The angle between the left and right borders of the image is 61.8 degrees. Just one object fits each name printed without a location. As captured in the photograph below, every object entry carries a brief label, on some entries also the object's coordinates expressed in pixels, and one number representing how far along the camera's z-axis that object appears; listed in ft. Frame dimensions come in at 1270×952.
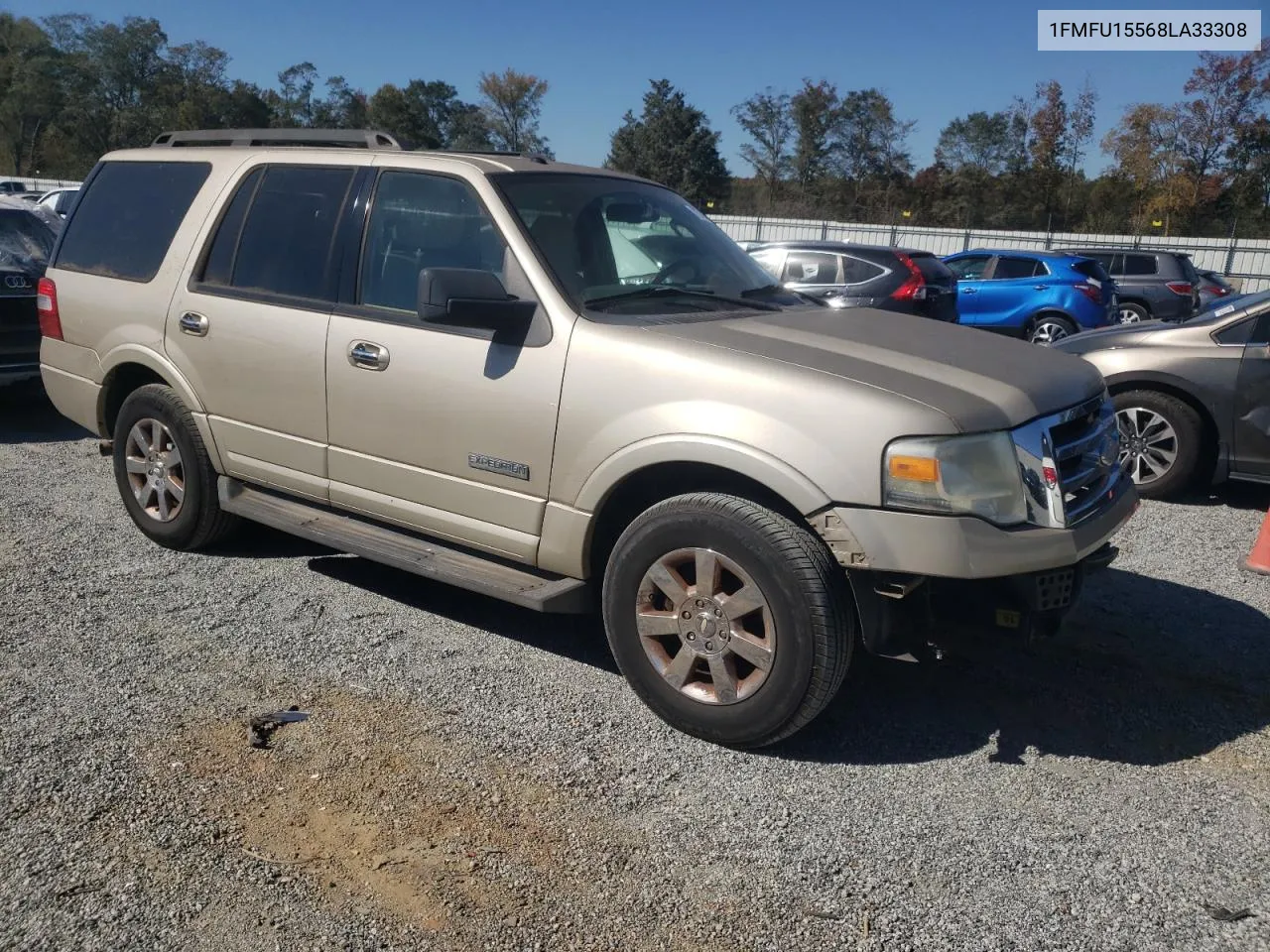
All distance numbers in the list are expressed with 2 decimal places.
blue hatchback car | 51.98
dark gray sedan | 22.26
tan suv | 10.91
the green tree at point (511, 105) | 234.38
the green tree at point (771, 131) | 206.08
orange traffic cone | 15.35
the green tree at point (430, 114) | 218.18
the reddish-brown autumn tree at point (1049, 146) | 161.79
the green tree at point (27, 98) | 213.46
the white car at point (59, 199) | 76.86
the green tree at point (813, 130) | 202.08
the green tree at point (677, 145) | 207.10
